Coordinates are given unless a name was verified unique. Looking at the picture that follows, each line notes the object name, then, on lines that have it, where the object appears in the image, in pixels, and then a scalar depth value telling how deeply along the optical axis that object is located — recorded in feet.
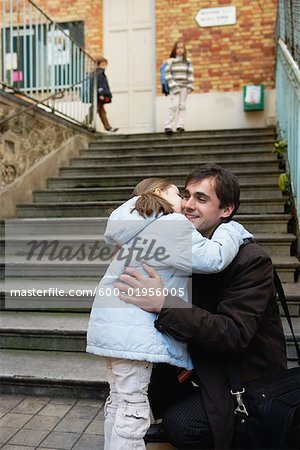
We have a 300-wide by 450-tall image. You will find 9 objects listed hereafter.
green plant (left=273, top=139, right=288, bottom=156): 15.81
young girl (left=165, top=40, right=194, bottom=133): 23.29
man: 5.59
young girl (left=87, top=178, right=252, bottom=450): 5.68
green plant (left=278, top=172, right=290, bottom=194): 14.32
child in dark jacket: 24.20
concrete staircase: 9.76
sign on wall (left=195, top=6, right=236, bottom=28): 25.62
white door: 27.48
